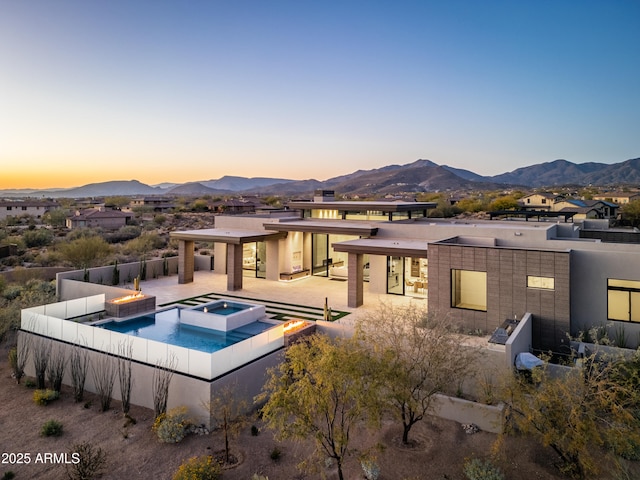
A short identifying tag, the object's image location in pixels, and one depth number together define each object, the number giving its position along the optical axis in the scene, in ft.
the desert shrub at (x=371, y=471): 26.40
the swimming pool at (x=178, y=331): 43.88
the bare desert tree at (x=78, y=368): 39.85
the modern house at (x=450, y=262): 42.27
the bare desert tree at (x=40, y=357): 42.47
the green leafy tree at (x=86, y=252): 83.97
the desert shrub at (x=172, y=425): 31.68
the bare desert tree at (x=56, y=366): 41.55
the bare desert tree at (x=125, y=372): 36.76
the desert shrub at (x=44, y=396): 38.88
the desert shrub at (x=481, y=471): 25.59
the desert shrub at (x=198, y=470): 25.62
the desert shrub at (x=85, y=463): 26.84
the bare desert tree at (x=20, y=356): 44.78
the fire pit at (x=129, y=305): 52.11
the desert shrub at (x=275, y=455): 29.32
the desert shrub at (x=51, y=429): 32.91
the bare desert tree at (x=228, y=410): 31.65
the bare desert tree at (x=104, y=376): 37.93
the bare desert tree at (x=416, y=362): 27.96
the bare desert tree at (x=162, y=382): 35.37
